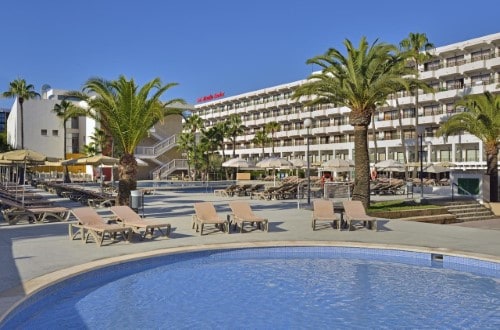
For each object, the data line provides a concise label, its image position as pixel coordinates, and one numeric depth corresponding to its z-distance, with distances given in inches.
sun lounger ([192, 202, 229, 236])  531.2
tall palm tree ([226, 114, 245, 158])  2677.2
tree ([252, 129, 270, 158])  2989.7
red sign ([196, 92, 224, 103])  3679.4
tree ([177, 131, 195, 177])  2082.8
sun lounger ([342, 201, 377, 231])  558.3
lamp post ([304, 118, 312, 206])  827.4
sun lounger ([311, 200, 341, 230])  557.9
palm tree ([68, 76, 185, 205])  690.2
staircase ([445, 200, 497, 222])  805.9
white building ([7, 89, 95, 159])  2484.0
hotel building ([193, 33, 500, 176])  2000.5
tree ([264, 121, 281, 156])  2952.8
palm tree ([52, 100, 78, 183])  2064.5
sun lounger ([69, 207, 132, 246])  448.4
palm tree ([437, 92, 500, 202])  911.0
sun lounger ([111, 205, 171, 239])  480.7
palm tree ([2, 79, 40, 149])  2064.5
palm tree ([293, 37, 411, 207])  709.9
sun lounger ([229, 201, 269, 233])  544.1
